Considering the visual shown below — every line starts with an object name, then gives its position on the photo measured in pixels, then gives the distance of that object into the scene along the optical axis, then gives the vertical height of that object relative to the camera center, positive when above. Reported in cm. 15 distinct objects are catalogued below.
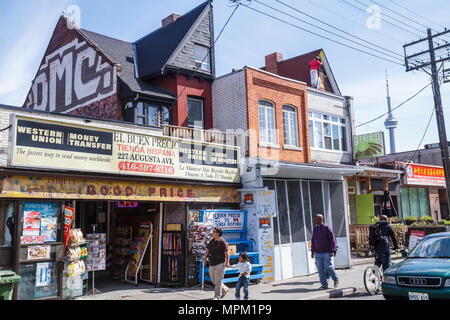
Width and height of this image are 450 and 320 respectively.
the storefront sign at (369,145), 2145 +360
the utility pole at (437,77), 1702 +593
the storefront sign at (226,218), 1170 +1
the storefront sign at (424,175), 2441 +224
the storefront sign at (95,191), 855 +79
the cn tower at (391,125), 14718 +3146
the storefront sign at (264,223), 1231 -18
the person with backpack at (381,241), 1052 -73
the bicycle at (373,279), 995 -162
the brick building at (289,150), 1266 +298
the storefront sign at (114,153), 866 +174
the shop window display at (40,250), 871 -53
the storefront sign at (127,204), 1229 +56
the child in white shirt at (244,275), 916 -128
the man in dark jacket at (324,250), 1084 -94
